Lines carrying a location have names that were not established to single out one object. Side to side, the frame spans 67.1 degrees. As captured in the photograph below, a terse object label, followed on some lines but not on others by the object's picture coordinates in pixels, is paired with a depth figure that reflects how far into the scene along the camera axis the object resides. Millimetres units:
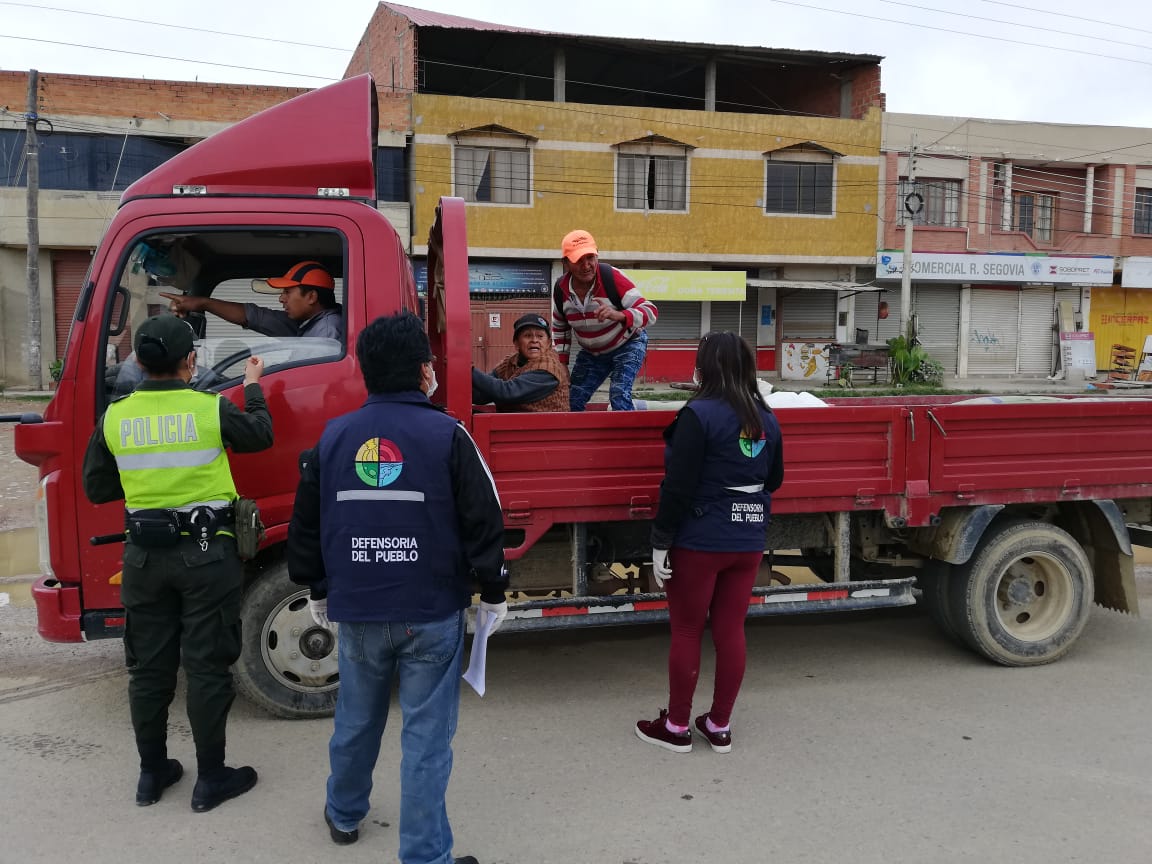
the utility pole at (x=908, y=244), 24375
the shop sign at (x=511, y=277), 23703
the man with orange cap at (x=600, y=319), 4723
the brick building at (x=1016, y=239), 26469
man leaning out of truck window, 3852
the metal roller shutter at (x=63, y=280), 22281
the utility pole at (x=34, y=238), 19219
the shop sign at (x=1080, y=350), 27203
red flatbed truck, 3607
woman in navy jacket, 3508
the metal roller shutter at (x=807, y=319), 26719
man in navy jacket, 2520
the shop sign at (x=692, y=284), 24453
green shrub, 24625
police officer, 3062
